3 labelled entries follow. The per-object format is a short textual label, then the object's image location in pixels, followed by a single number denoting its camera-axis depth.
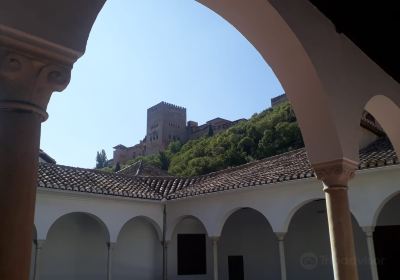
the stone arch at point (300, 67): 3.70
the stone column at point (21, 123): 1.87
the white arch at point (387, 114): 5.30
